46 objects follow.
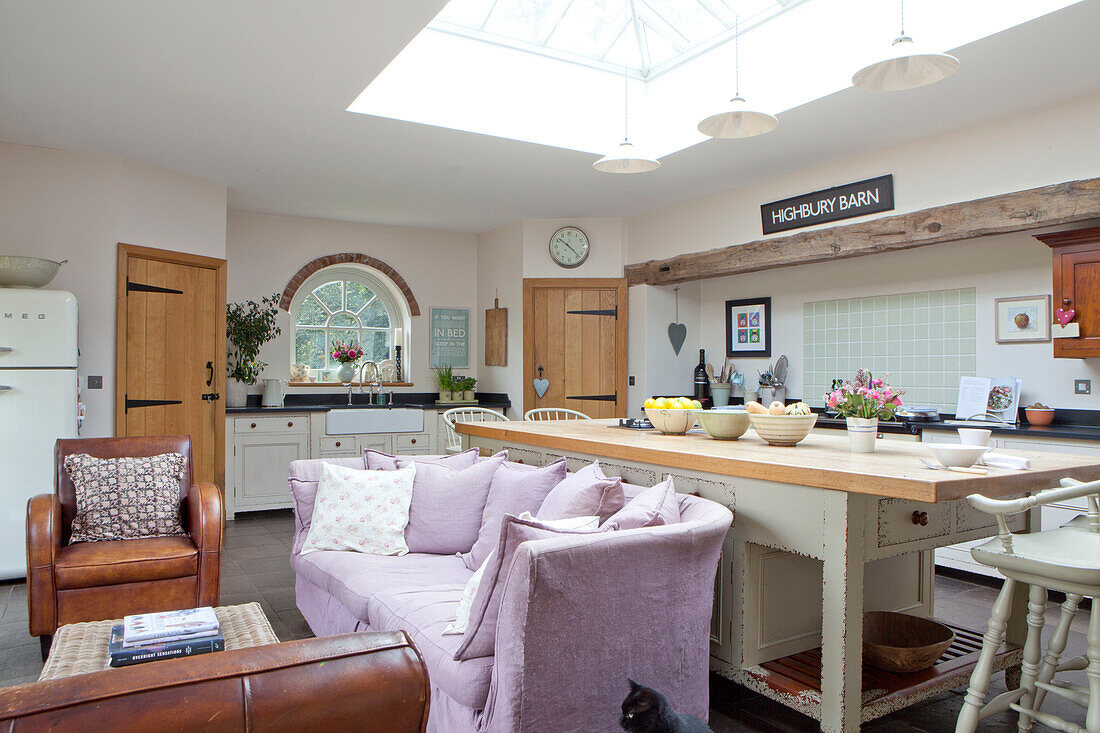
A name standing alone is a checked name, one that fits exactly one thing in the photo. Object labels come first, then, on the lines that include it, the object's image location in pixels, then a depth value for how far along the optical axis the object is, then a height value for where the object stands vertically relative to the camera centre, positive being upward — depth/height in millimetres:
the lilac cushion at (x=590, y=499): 2414 -433
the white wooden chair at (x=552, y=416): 6438 -426
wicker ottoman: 1873 -764
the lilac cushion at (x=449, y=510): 3064 -594
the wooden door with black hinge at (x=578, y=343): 6547 +216
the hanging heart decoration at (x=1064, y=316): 3879 +279
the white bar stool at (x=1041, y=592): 1932 -636
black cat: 1541 -730
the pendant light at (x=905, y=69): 2400 +994
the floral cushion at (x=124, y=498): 3299 -596
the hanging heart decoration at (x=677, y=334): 6465 +292
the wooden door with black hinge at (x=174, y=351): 5004 +110
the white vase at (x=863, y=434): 2584 -229
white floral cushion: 3049 -603
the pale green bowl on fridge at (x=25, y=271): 4125 +529
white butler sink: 6249 -465
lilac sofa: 1719 -672
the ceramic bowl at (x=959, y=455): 2141 -249
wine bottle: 6398 -139
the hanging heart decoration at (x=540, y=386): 6629 -166
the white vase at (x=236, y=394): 6223 -232
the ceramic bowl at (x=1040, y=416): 4145 -262
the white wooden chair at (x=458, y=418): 5228 -425
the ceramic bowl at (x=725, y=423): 2999 -226
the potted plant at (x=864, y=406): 2584 -133
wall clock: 6598 +1083
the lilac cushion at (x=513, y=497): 2814 -501
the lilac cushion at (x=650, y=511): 2051 -416
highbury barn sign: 4539 +1053
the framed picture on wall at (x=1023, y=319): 4246 +287
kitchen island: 2053 -533
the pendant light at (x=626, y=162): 3584 +1001
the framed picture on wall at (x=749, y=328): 5970 +328
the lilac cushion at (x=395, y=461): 3371 -429
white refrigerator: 4082 -191
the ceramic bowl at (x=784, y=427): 2779 -224
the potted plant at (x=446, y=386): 7051 -179
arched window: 6934 +482
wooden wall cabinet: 3783 +452
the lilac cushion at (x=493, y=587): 1779 -538
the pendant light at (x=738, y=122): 3002 +1016
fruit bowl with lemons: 3299 -209
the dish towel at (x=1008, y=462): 2196 -279
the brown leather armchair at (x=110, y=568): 2992 -834
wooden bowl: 2340 -910
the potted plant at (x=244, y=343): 6094 +196
